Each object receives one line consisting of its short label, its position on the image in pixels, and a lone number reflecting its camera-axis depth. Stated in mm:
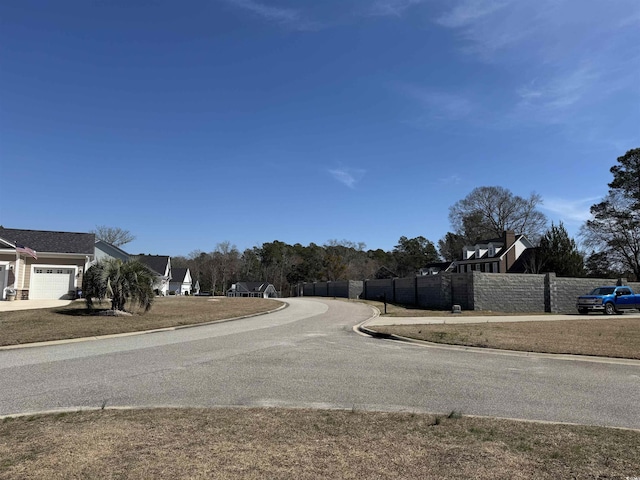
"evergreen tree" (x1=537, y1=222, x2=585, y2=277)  44216
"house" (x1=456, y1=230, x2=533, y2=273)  55469
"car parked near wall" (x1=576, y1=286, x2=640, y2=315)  26391
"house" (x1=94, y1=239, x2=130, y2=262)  39675
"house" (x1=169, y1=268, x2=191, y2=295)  74000
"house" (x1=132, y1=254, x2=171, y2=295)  53366
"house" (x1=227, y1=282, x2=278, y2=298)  86181
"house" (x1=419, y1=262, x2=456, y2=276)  68550
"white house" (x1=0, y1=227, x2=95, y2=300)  28094
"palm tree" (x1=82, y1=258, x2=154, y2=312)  19031
